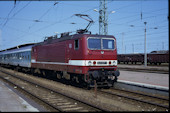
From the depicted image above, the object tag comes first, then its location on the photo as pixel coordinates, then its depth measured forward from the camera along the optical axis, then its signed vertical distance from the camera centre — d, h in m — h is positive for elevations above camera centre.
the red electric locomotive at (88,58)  12.15 +0.07
